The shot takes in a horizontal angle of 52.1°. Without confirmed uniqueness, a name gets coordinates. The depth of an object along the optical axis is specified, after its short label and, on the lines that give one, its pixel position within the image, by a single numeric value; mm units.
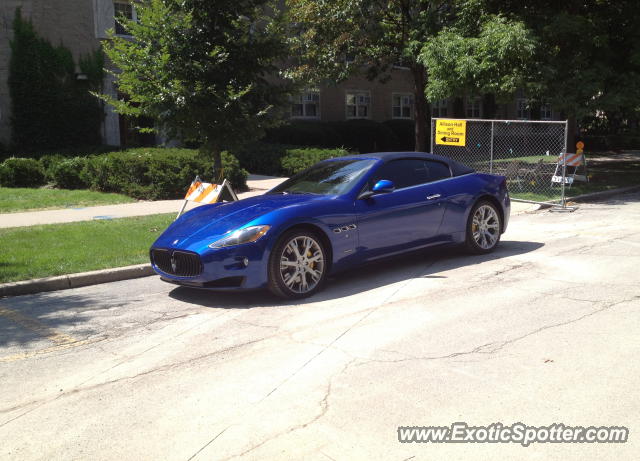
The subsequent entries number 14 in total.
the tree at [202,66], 10133
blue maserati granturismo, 6480
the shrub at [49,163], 17531
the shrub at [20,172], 17594
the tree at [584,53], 16109
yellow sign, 15016
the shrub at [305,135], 27234
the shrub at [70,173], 17016
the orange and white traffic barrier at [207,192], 10156
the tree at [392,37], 16938
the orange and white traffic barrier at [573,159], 14503
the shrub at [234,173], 16469
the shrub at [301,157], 19500
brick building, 21906
